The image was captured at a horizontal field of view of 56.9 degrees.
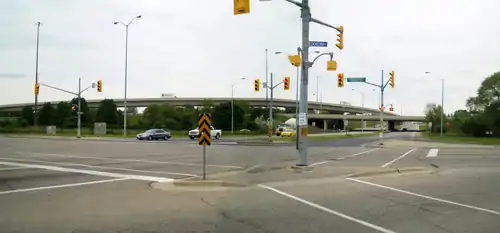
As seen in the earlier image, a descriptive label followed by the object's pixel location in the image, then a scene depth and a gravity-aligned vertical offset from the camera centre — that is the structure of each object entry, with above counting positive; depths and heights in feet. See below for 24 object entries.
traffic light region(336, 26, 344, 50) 70.08 +13.27
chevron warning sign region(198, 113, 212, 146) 48.73 -0.27
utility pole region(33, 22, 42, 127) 238.89 +42.72
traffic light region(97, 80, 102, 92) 172.94 +14.51
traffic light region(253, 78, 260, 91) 149.77 +13.57
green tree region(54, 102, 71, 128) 361.94 +9.07
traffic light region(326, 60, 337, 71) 72.28 +9.71
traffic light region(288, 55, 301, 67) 64.81 +9.49
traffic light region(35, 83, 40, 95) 183.23 +14.34
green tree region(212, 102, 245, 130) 307.17 +5.95
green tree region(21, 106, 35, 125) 395.53 +9.01
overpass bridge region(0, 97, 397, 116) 428.97 +22.35
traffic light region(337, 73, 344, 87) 120.37 +12.46
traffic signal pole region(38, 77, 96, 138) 185.83 +15.61
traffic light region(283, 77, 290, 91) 134.39 +12.66
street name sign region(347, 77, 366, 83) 117.20 +12.18
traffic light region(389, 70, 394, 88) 130.05 +13.99
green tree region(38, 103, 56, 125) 369.22 +6.58
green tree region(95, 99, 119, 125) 372.66 +9.52
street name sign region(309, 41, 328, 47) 64.92 +11.84
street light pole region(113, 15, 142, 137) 199.99 +33.51
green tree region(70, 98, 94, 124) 375.25 +8.60
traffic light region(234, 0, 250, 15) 49.73 +12.92
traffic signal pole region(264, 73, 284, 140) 165.44 +14.85
